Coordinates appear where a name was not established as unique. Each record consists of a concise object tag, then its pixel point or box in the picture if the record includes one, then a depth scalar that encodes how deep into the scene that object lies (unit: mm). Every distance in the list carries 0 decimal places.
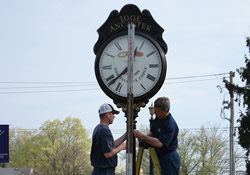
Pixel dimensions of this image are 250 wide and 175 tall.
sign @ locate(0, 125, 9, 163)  26814
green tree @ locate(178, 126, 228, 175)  39125
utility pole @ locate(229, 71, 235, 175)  30328
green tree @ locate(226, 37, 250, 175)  28016
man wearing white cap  6488
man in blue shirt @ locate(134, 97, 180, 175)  6129
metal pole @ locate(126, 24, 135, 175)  5242
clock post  6742
